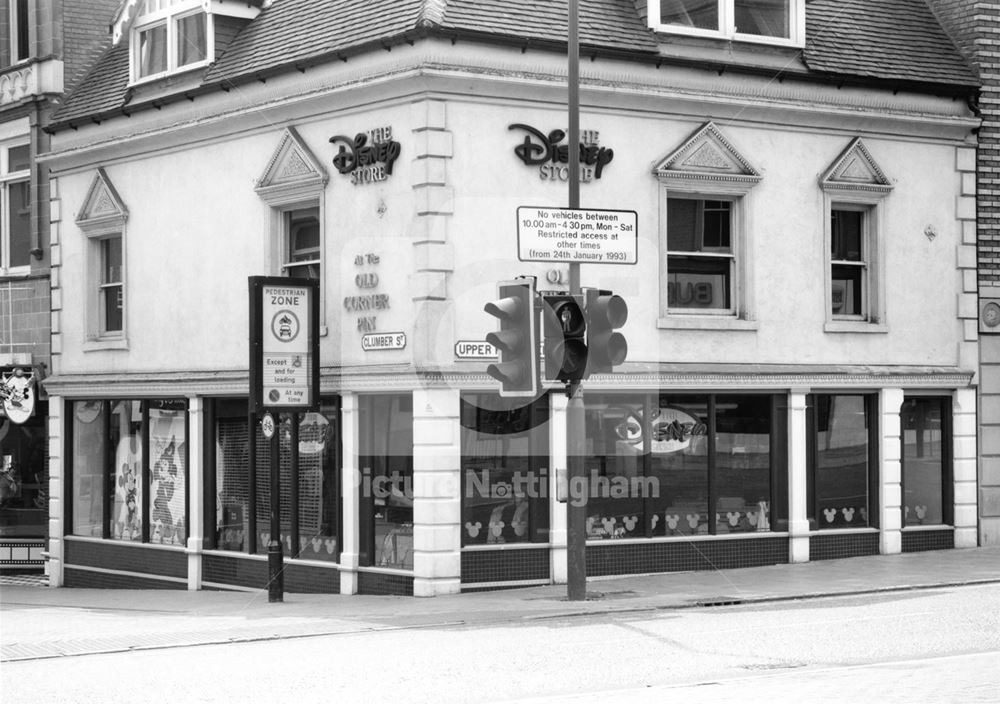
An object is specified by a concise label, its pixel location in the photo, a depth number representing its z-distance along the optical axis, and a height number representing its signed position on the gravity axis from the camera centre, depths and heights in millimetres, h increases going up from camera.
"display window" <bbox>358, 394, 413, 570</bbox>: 18688 -1665
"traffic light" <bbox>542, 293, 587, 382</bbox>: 15836 +74
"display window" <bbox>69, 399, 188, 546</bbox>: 22656 -1913
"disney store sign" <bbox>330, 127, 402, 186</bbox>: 18672 +2355
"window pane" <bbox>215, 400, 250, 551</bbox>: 21406 -1839
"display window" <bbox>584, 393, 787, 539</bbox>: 19438 -1565
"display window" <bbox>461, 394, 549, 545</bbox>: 18531 -1532
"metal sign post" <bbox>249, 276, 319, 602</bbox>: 18375 -155
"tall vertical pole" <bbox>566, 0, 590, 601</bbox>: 16344 -1033
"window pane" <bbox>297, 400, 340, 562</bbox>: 19766 -1812
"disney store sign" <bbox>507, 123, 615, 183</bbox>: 18750 +2354
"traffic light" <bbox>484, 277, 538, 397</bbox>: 15367 +34
